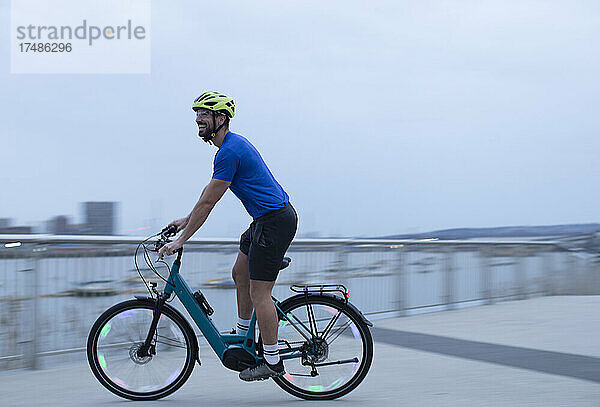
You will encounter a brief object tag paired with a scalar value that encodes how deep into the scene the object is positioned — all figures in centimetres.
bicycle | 535
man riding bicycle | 508
